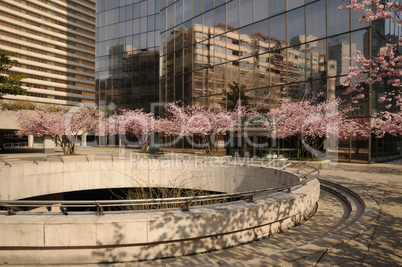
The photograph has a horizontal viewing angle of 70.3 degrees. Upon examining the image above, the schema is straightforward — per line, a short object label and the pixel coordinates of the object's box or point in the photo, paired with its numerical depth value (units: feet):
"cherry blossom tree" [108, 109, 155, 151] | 112.88
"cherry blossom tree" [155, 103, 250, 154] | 90.97
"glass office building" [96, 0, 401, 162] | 77.61
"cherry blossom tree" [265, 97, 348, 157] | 71.67
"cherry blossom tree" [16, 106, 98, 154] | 82.89
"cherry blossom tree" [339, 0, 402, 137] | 22.94
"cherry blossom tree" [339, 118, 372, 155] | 74.54
